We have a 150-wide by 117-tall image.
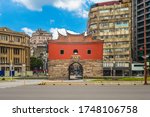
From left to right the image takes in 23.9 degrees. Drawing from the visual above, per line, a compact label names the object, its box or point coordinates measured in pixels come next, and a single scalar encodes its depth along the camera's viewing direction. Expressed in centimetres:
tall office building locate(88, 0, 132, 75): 12281
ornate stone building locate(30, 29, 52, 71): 16835
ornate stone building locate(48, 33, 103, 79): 8348
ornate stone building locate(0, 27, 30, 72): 13621
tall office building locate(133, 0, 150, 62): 13362
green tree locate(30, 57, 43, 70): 16675
